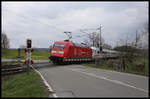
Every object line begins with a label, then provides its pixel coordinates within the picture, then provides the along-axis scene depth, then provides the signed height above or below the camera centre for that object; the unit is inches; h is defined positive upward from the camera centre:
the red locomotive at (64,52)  901.6 -25.9
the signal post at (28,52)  488.4 -13.2
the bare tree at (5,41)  2135.8 +97.8
